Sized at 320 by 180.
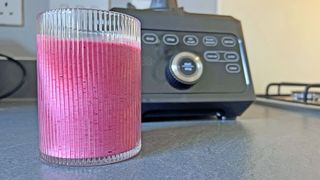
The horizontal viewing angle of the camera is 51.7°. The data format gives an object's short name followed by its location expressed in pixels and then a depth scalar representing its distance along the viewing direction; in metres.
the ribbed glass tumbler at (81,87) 0.29
